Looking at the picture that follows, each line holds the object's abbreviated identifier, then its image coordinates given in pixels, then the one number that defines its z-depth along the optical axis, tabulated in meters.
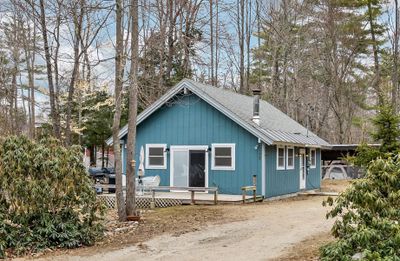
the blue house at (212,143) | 17.75
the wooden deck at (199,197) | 16.55
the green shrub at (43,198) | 9.71
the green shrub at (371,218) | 6.24
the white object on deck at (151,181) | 18.02
